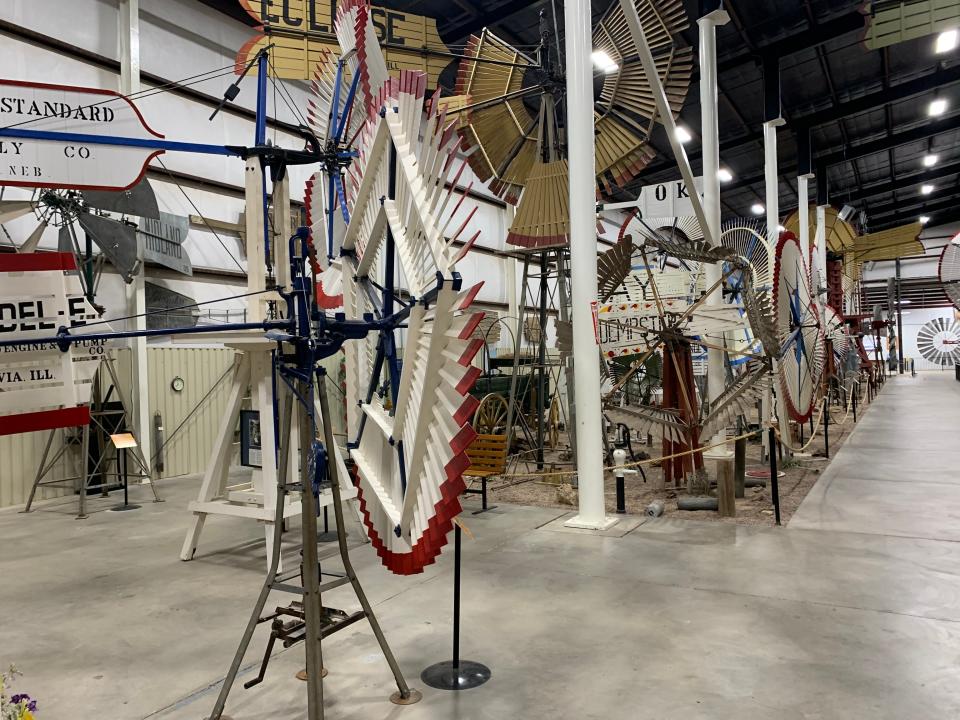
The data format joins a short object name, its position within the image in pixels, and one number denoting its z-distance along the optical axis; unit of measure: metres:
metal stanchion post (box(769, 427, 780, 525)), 5.32
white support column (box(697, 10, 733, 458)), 7.73
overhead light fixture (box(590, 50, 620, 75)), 6.56
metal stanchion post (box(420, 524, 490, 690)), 2.77
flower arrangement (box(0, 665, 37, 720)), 1.85
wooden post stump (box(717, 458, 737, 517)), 5.61
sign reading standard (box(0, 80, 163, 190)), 2.64
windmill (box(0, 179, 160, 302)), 6.61
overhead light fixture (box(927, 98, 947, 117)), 15.48
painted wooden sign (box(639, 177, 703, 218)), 7.54
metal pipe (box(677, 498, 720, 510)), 5.87
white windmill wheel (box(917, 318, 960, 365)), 31.88
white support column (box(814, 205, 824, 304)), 16.52
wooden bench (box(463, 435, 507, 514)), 5.21
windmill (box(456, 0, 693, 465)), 6.47
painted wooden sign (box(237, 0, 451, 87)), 6.73
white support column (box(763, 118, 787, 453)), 11.50
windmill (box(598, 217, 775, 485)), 5.68
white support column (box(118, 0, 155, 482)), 8.11
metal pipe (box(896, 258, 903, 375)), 27.86
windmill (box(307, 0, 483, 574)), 1.69
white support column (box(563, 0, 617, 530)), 5.28
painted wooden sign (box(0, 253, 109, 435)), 2.26
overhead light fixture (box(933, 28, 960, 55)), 11.34
